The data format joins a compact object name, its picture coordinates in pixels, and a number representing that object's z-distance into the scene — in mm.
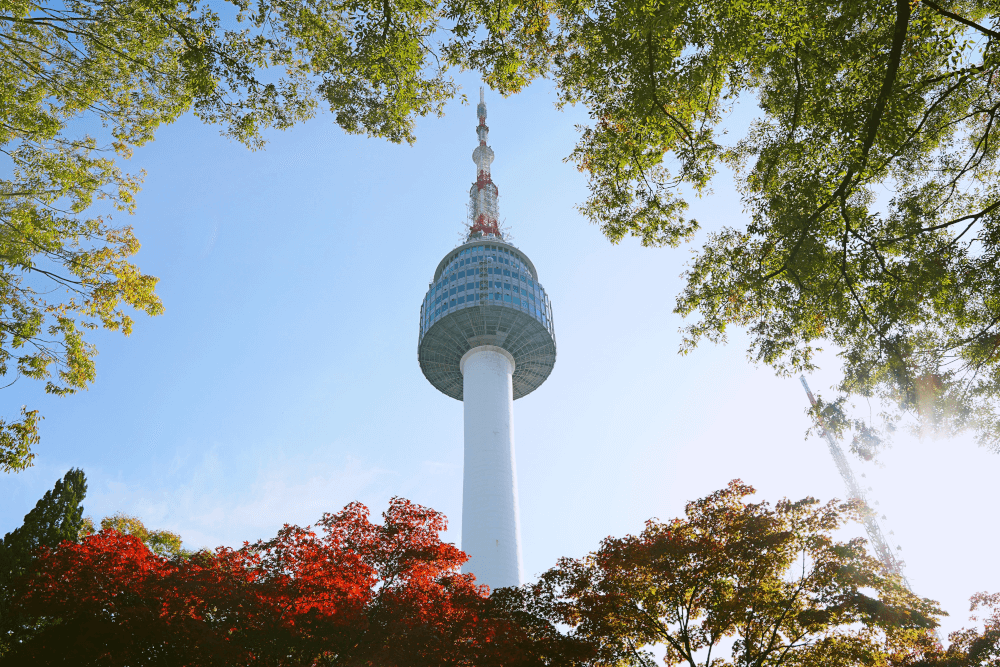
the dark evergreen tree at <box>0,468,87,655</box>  20109
